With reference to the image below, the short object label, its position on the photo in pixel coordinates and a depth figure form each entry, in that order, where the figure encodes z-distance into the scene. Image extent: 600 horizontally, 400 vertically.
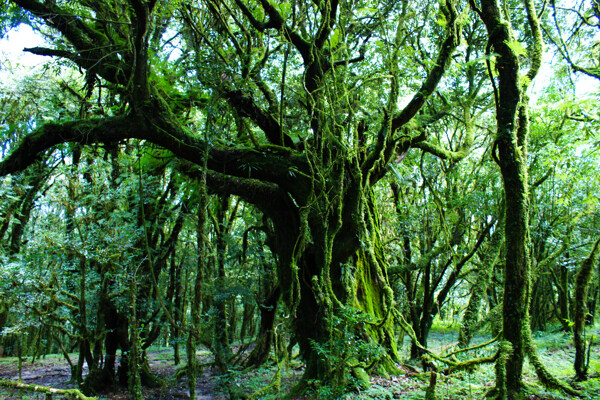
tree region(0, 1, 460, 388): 5.29
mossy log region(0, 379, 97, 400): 3.96
